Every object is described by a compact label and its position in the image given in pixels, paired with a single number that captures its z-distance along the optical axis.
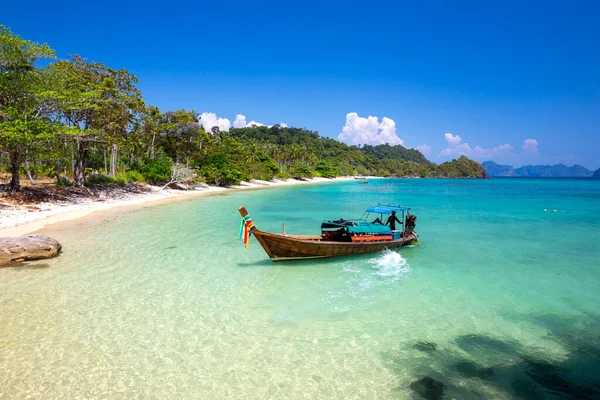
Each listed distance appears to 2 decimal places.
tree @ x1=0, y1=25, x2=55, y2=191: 19.88
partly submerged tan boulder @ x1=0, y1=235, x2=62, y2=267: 11.28
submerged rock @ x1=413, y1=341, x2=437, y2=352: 6.79
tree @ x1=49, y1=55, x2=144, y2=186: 23.86
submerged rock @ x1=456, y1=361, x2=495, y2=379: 5.93
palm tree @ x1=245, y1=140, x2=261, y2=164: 71.53
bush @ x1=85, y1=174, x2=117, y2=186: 34.07
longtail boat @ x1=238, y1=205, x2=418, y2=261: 11.87
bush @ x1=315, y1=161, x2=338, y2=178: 115.25
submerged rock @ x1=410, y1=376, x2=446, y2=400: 5.34
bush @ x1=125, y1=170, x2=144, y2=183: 40.69
